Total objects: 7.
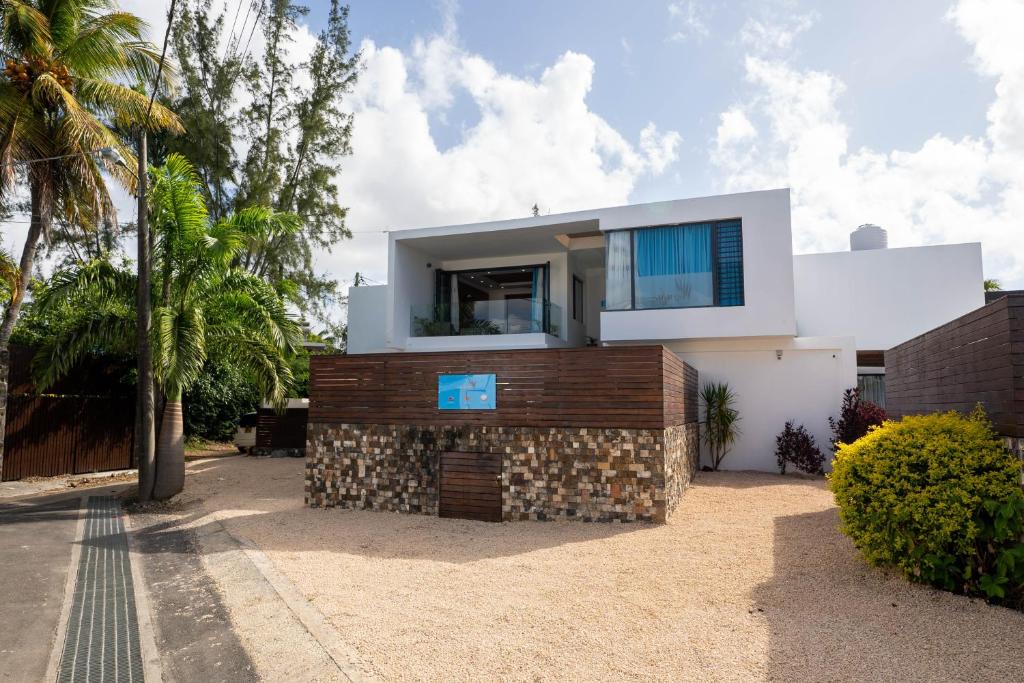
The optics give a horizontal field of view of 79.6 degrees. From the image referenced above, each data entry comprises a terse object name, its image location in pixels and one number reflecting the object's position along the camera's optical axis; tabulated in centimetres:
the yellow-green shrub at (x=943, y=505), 457
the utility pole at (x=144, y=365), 1021
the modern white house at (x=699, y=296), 1257
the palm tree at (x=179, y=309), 1024
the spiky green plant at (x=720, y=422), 1277
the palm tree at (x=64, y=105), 1043
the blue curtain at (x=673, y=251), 1286
